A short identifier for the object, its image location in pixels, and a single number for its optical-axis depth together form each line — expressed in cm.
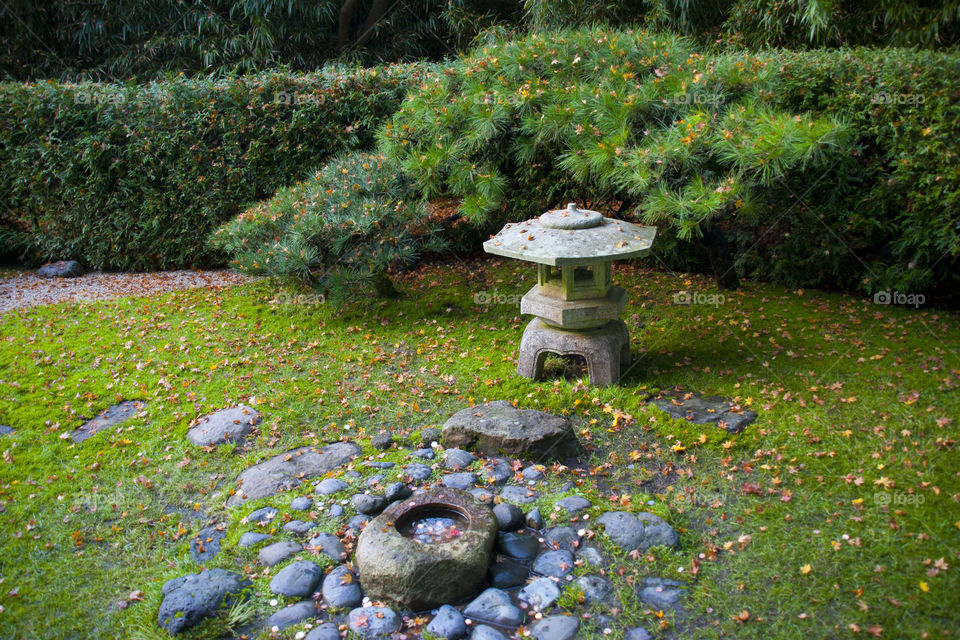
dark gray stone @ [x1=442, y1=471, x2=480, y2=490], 374
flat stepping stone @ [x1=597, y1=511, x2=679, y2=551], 325
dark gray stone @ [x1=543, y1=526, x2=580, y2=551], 330
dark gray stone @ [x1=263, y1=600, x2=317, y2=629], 291
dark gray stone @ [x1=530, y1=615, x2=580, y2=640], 279
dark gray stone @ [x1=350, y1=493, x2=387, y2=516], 355
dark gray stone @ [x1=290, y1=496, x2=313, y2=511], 363
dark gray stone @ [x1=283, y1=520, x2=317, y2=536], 345
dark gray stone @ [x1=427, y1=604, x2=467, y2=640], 283
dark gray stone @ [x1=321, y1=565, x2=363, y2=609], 301
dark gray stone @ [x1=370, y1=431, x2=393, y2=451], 425
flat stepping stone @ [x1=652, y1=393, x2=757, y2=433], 421
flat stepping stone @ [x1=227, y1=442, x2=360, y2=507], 388
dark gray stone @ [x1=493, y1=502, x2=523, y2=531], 340
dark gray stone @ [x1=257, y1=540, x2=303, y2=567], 326
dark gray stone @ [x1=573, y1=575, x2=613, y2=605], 298
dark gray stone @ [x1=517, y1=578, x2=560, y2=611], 296
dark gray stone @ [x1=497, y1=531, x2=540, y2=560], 325
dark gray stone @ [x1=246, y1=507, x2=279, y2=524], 357
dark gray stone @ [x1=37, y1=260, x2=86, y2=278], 831
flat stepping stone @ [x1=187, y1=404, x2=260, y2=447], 446
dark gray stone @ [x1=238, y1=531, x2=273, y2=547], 339
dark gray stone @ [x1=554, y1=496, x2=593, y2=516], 351
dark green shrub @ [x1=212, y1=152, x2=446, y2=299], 587
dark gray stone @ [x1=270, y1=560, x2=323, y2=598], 305
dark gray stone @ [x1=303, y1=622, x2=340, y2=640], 281
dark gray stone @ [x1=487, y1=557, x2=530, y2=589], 309
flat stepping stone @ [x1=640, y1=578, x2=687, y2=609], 294
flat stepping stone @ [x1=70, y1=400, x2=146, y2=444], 461
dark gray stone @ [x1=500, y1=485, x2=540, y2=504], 362
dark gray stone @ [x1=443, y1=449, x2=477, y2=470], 394
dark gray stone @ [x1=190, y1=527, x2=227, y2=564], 340
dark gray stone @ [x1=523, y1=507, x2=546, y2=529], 343
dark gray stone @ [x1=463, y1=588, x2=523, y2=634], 288
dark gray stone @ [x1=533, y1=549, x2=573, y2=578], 314
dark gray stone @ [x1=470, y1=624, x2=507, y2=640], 279
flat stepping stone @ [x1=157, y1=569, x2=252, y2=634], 290
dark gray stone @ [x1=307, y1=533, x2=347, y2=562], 327
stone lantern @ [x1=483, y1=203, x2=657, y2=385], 444
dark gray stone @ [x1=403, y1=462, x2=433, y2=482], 382
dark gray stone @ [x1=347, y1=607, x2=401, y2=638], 285
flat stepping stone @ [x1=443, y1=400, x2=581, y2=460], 394
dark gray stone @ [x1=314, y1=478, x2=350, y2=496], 375
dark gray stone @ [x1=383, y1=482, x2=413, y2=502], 361
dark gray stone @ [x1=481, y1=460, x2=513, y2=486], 381
